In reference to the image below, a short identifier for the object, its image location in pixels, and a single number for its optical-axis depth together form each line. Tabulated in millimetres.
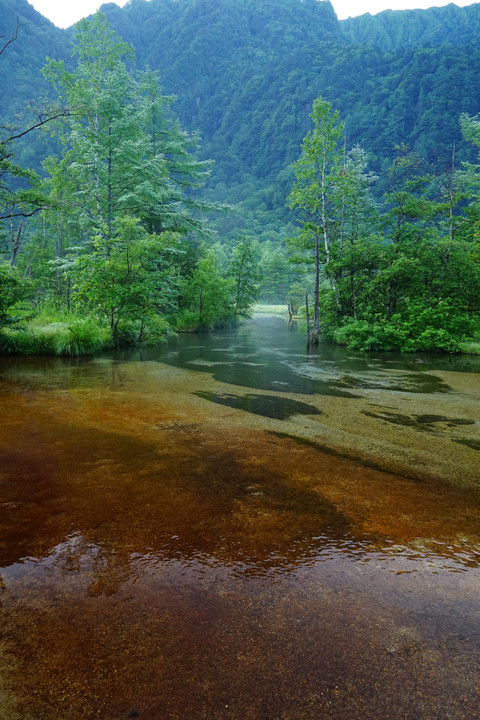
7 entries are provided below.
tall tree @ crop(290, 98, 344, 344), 20062
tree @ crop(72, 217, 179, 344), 14047
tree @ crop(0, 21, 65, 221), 11289
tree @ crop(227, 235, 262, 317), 36125
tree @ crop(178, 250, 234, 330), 27078
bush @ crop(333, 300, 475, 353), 15906
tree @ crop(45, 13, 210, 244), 19938
